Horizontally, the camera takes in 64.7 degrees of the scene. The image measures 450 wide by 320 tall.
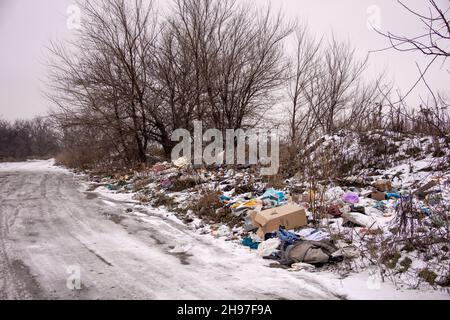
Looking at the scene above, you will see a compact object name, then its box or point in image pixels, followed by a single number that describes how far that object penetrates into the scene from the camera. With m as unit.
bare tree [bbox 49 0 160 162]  11.99
